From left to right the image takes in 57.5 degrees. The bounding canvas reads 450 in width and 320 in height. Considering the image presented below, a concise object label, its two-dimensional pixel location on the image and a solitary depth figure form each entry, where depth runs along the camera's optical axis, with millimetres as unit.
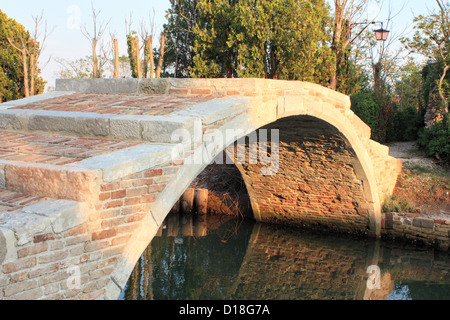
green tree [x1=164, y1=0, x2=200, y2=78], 12734
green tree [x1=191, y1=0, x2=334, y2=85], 10133
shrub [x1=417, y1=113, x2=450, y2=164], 9094
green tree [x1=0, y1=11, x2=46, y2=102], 11000
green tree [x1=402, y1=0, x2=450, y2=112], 9749
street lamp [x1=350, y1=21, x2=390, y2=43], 9664
